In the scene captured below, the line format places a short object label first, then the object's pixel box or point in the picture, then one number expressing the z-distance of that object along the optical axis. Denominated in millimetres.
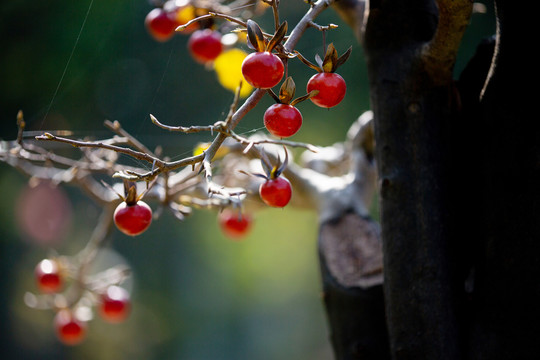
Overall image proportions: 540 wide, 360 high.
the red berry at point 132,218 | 1254
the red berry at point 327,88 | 1245
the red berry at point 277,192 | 1254
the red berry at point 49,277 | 1579
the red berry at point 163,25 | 1524
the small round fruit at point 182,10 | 1479
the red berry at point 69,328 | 1633
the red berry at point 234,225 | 1754
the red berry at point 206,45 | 1508
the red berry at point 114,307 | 1668
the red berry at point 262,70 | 1217
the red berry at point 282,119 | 1237
